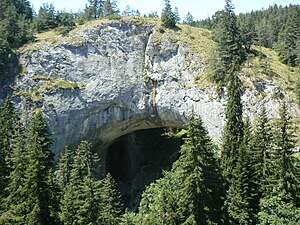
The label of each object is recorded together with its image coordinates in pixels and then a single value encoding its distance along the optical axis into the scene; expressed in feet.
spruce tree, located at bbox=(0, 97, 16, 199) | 104.38
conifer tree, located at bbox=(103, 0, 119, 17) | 191.83
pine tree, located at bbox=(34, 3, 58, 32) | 165.78
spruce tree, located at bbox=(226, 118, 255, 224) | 97.35
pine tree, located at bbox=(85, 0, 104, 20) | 197.78
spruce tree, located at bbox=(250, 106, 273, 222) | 101.30
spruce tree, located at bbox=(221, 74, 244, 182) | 108.78
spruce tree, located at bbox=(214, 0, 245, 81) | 133.18
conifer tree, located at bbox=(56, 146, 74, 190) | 114.73
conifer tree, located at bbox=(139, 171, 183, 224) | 101.39
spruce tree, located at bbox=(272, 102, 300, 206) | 93.35
